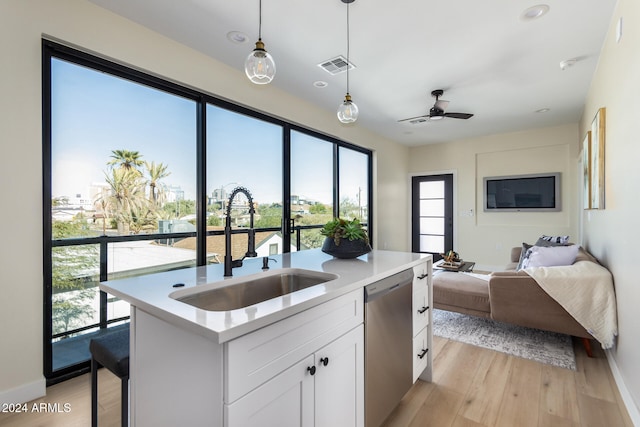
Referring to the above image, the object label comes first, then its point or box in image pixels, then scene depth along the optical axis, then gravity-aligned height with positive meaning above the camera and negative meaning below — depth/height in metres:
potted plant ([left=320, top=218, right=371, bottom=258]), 1.97 -0.17
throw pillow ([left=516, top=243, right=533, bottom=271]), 3.56 -0.54
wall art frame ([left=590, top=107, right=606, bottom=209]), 2.63 +0.46
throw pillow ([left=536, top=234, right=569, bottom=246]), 3.96 -0.39
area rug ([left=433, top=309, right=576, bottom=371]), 2.54 -1.18
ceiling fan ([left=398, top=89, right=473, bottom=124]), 3.76 +1.26
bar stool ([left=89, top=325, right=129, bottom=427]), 1.29 -0.63
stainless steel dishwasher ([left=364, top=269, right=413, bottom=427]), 1.52 -0.71
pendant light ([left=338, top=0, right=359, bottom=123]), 2.33 +0.78
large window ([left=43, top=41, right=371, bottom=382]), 2.21 +0.29
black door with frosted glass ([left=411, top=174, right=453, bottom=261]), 6.75 -0.03
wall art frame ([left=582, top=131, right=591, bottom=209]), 3.37 +0.46
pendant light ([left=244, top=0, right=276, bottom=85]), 1.66 +0.82
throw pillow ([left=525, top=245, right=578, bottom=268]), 2.99 -0.44
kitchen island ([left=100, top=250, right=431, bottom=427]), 0.90 -0.48
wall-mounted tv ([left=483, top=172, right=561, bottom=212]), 5.54 +0.37
